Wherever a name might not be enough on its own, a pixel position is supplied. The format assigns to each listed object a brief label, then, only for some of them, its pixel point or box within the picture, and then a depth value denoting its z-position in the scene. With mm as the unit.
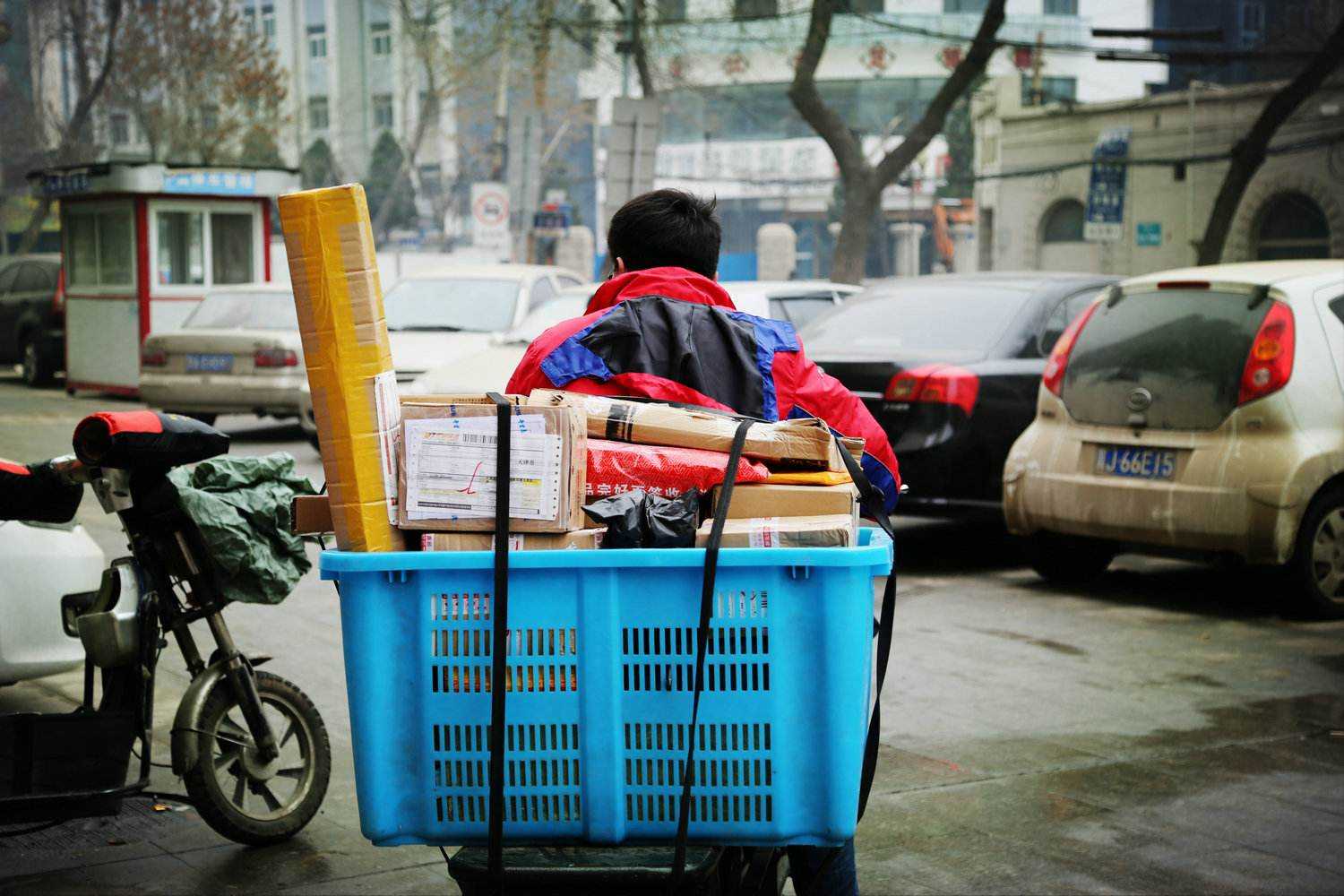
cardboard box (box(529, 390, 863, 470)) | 2455
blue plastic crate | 2252
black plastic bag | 2305
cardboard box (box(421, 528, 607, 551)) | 2291
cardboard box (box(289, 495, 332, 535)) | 2451
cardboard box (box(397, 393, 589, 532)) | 2291
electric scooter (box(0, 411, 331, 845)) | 3969
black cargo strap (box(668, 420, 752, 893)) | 2199
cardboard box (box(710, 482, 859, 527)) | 2369
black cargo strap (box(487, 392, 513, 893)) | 2215
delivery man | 2715
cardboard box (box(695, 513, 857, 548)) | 2266
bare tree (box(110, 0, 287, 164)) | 37781
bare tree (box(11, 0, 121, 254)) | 32906
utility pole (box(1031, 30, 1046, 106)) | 42875
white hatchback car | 7402
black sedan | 8609
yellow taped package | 2277
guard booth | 20922
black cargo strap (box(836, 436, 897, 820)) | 2506
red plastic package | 2434
